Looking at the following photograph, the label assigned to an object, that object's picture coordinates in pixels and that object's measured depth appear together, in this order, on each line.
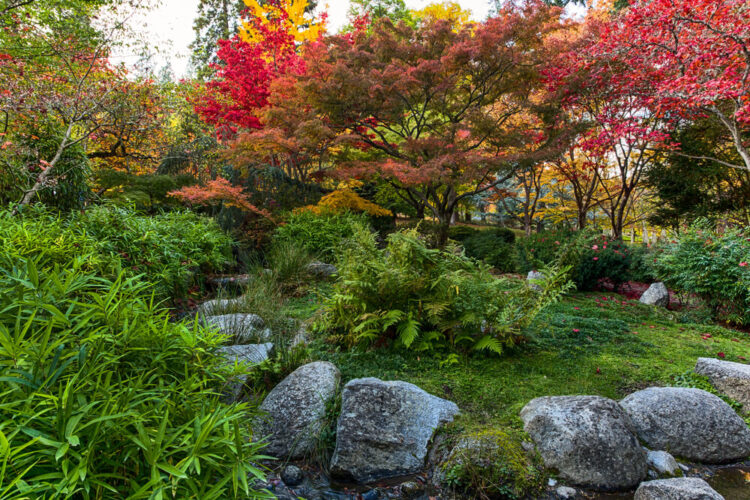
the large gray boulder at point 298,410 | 2.42
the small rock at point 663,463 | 2.25
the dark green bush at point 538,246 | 7.21
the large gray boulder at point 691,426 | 2.41
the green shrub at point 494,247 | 8.59
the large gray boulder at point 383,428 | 2.30
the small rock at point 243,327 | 3.46
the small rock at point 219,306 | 4.00
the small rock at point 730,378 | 2.84
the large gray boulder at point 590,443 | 2.15
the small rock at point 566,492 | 2.06
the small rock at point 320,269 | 6.16
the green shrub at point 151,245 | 3.57
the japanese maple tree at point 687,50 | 5.80
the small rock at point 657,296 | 5.76
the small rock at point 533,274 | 6.72
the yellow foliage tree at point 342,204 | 8.55
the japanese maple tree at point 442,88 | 7.30
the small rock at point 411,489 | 2.14
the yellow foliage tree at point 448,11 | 12.88
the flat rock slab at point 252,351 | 2.95
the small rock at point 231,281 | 5.27
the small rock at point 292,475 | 2.23
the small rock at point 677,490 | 1.86
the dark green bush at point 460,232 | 10.94
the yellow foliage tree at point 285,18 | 10.60
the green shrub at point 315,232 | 7.15
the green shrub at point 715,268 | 4.81
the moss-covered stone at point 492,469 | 2.05
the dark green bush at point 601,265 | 6.66
